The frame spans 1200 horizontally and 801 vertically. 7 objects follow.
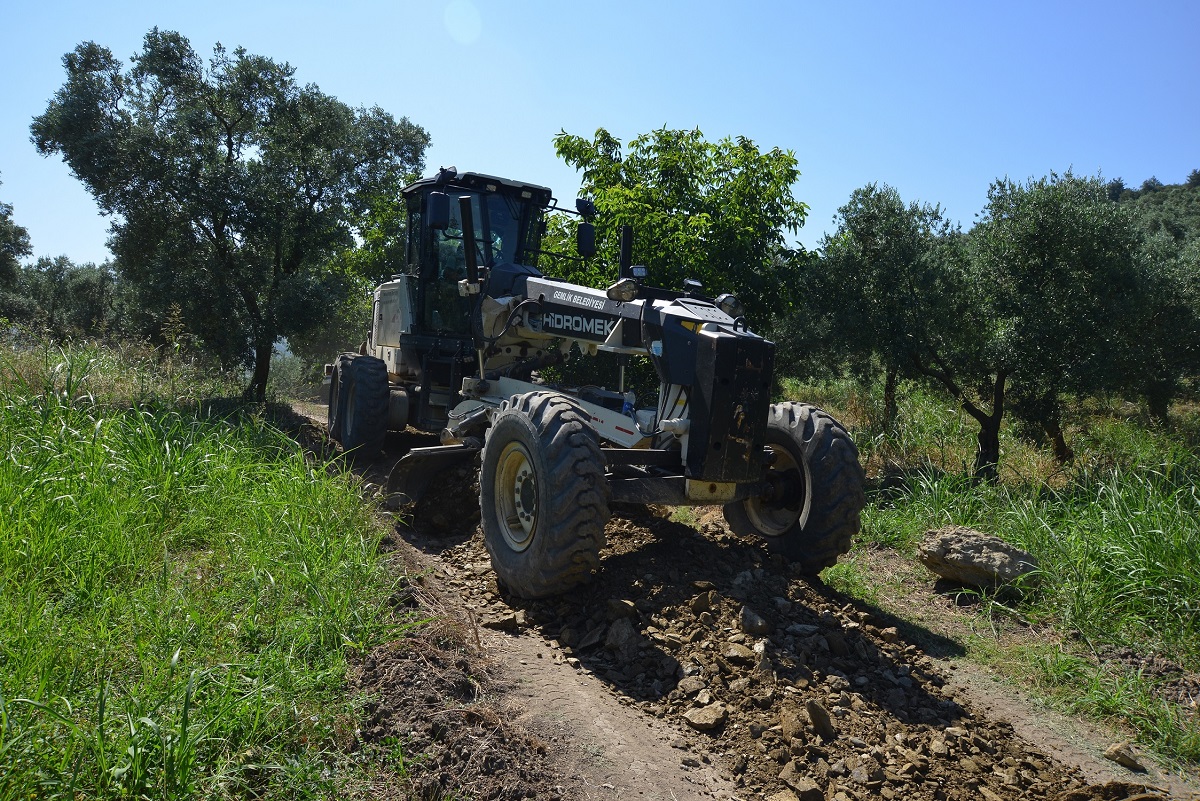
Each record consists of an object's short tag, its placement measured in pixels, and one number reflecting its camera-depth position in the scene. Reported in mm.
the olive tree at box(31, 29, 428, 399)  12297
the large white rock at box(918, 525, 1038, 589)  5645
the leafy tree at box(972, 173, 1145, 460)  9617
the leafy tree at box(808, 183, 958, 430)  11094
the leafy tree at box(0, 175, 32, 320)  25812
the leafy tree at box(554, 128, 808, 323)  10477
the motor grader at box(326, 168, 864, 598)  4562
